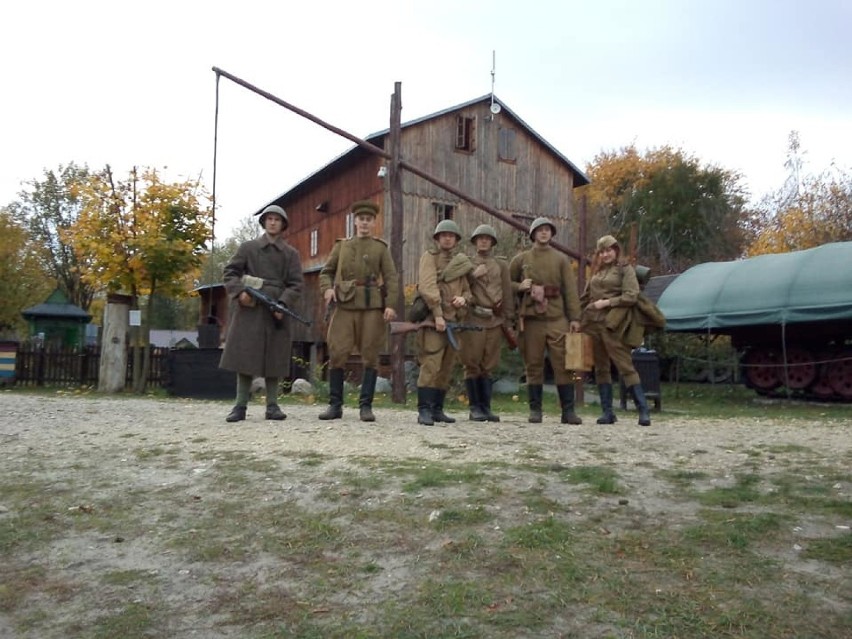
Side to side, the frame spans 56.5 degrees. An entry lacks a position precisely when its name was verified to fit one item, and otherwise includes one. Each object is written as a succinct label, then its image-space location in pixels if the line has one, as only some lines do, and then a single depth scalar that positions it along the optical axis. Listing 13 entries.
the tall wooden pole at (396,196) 12.24
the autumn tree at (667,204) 39.66
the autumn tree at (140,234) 18.53
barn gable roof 25.73
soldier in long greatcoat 7.69
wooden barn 26.78
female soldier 8.16
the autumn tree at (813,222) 28.41
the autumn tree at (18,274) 36.59
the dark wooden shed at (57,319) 25.89
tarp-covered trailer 16.59
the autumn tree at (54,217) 42.50
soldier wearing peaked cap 7.68
